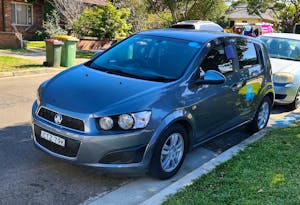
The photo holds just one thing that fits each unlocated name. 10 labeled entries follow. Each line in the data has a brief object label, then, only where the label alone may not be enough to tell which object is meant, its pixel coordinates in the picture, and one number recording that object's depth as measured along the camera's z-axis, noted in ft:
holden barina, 13.23
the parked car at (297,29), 94.79
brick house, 76.89
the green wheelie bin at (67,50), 43.09
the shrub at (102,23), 66.33
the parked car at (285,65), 28.35
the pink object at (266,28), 105.25
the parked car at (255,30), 98.94
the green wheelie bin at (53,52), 41.45
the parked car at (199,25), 54.60
